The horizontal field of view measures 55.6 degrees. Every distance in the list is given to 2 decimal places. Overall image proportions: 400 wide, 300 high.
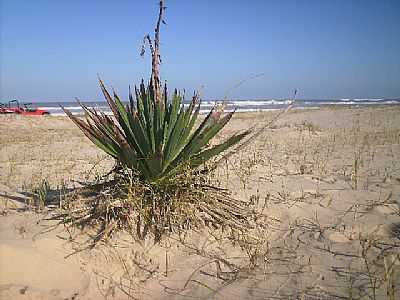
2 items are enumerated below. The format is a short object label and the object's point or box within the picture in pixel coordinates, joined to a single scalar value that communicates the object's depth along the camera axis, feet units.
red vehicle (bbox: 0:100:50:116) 73.97
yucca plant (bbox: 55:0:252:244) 10.18
